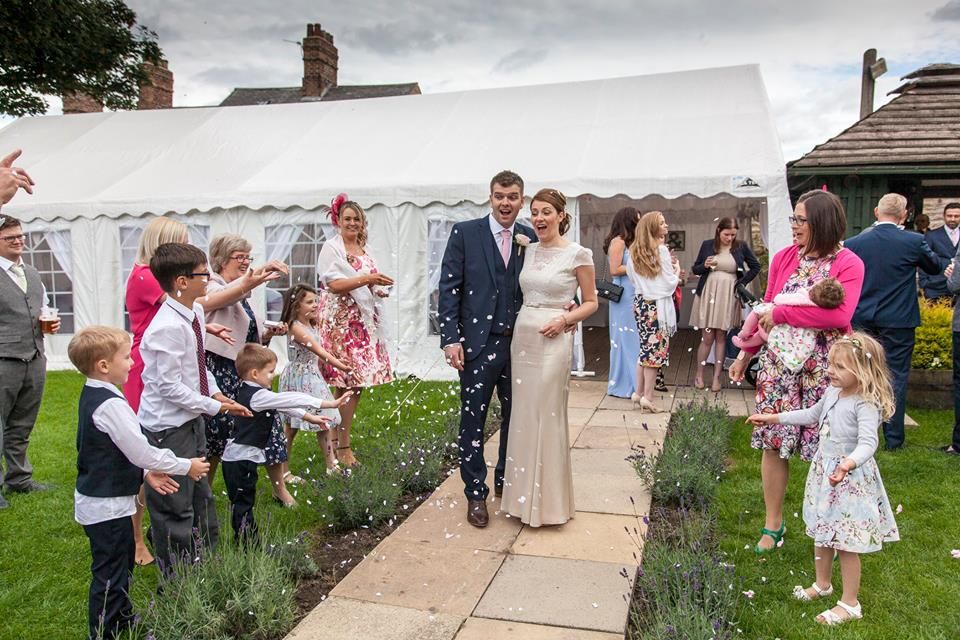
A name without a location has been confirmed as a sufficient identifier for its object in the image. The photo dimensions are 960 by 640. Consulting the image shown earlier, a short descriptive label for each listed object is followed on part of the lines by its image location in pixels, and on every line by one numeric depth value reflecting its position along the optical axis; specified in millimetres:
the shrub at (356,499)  4406
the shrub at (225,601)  2938
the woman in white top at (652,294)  7387
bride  4195
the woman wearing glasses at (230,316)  3924
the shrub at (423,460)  5078
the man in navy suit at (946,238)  8305
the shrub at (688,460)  4711
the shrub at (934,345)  7477
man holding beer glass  4992
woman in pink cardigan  3713
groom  4305
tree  12609
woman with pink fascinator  5453
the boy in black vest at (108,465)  2787
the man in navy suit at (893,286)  5836
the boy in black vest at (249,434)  3789
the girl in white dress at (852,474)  3193
